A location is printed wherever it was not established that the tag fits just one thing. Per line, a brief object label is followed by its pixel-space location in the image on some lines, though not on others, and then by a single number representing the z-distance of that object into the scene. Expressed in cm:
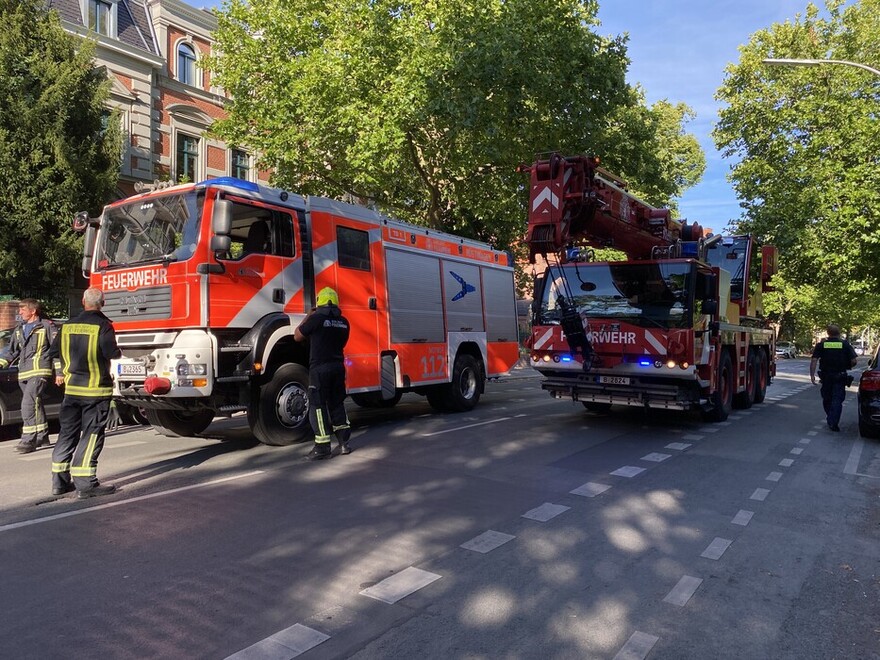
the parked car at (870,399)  909
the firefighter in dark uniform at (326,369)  725
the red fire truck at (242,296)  704
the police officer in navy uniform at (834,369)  1031
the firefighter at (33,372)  806
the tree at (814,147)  2047
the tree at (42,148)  1587
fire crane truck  870
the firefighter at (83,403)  564
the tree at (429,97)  1517
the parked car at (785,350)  5522
